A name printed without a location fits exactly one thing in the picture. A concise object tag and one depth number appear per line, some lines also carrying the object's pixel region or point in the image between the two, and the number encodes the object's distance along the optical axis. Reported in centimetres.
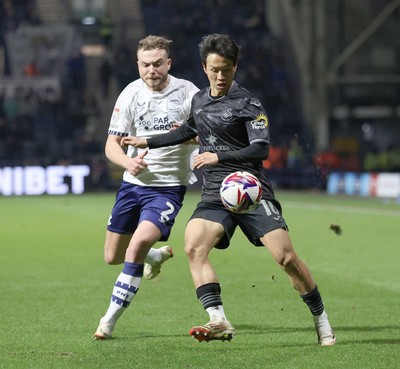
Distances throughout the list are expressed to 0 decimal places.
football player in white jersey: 1709
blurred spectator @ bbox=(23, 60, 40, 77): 7412
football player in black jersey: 1544
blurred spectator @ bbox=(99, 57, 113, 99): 7537
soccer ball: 1532
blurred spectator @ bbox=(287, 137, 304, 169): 6987
